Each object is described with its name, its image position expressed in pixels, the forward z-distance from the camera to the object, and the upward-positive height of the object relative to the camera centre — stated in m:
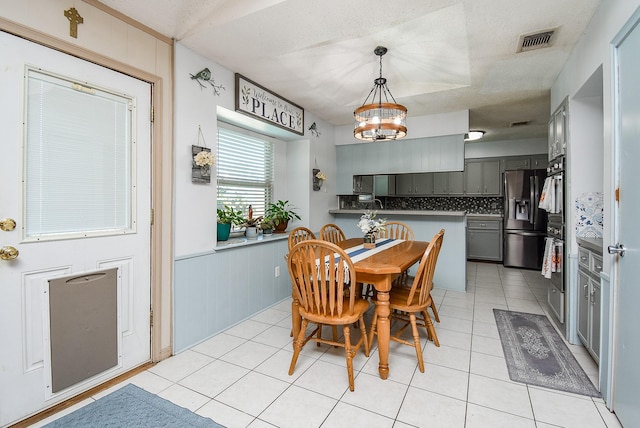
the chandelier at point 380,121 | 2.54 +0.79
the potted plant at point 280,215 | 3.68 -0.04
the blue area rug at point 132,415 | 1.63 -1.13
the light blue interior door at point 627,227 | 1.43 -0.07
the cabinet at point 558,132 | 2.65 +0.75
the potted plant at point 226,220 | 2.90 -0.08
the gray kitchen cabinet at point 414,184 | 6.37 +0.59
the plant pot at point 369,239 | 2.90 -0.26
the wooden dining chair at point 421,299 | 2.11 -0.66
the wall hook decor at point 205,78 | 2.52 +1.12
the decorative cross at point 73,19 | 1.77 +1.12
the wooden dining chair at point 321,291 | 1.86 -0.51
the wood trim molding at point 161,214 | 2.24 -0.02
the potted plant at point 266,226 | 3.53 -0.16
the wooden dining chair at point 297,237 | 2.81 -0.25
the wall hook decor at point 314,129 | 4.19 +1.15
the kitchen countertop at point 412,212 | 3.97 +0.00
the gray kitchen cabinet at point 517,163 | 5.84 +0.97
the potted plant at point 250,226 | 3.29 -0.15
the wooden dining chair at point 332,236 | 3.39 -0.27
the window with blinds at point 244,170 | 3.30 +0.49
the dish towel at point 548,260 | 2.84 -0.44
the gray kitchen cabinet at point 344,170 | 4.82 +0.68
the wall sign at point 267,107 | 2.96 +1.15
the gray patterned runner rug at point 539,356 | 1.97 -1.08
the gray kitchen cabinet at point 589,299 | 2.04 -0.61
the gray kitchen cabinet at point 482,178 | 6.02 +0.70
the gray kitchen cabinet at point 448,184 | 6.20 +0.59
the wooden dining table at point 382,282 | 1.97 -0.47
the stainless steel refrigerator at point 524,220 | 5.30 -0.13
